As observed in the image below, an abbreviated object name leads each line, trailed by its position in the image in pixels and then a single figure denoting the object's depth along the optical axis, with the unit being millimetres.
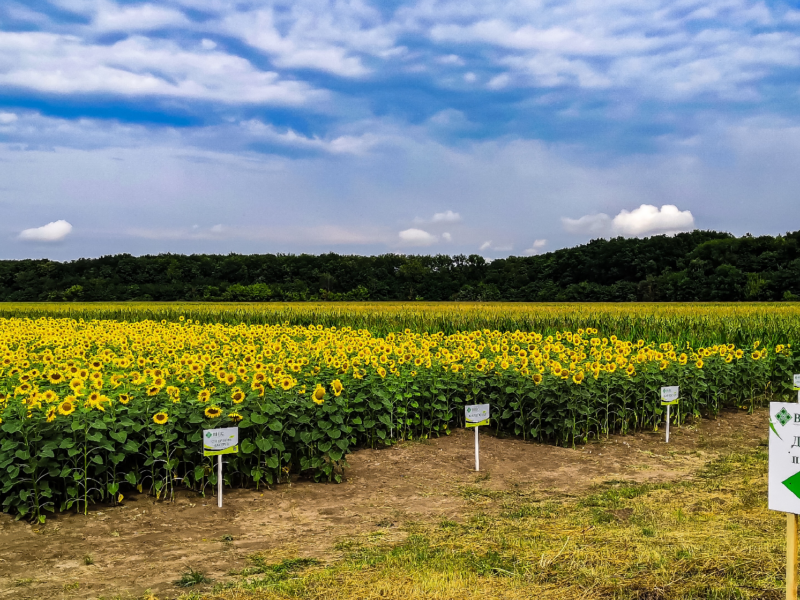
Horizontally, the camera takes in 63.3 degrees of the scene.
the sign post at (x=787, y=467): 3271
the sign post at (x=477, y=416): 7344
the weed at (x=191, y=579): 4285
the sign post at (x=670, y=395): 8781
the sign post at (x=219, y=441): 5879
